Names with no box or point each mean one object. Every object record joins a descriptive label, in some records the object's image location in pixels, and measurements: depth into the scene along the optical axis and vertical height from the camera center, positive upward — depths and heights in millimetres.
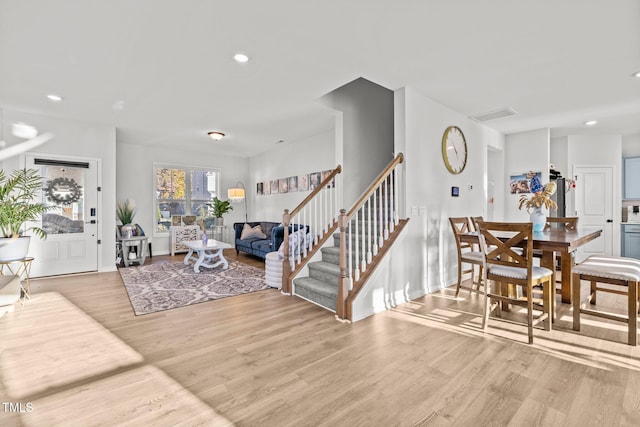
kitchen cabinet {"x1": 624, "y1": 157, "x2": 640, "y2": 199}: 5949 +710
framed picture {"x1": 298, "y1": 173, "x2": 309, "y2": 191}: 6868 +728
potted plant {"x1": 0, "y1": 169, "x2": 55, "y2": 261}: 3768 -77
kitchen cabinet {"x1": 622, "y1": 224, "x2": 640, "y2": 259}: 5781 -551
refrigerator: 5805 +310
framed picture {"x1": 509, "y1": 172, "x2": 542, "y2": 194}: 5784 +611
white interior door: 5984 +177
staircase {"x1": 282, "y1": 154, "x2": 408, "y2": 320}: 3148 -629
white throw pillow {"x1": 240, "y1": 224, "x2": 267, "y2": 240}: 7074 -487
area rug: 3744 -1095
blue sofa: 5664 -630
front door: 5031 -90
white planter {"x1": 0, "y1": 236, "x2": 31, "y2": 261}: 3727 -450
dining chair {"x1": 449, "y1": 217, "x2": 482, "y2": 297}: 3547 -519
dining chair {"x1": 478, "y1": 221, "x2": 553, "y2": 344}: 2623 -543
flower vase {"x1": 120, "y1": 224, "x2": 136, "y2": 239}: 6223 -381
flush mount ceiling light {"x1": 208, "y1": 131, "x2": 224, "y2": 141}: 5959 +1588
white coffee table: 5368 -796
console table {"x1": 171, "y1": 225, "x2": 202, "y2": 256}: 7508 -577
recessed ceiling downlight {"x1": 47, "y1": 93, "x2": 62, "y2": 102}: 4086 +1635
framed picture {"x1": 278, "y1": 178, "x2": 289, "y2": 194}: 7541 +704
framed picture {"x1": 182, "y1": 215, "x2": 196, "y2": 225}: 8031 -168
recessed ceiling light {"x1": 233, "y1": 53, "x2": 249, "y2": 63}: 3037 +1628
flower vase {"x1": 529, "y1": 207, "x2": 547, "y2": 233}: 3493 -88
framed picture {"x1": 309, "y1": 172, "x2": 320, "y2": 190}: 6550 +750
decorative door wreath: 5086 +395
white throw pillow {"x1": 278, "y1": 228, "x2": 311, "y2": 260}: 4199 -444
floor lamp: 7848 +504
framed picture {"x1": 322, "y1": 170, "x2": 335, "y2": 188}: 4887 +501
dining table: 2689 -295
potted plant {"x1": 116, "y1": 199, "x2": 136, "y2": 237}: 6266 -46
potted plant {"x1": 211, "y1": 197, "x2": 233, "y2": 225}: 8102 +165
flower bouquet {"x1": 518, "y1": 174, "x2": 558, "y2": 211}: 3422 +158
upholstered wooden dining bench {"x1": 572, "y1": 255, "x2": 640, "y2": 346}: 2499 -595
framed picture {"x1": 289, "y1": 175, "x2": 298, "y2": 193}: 7227 +731
